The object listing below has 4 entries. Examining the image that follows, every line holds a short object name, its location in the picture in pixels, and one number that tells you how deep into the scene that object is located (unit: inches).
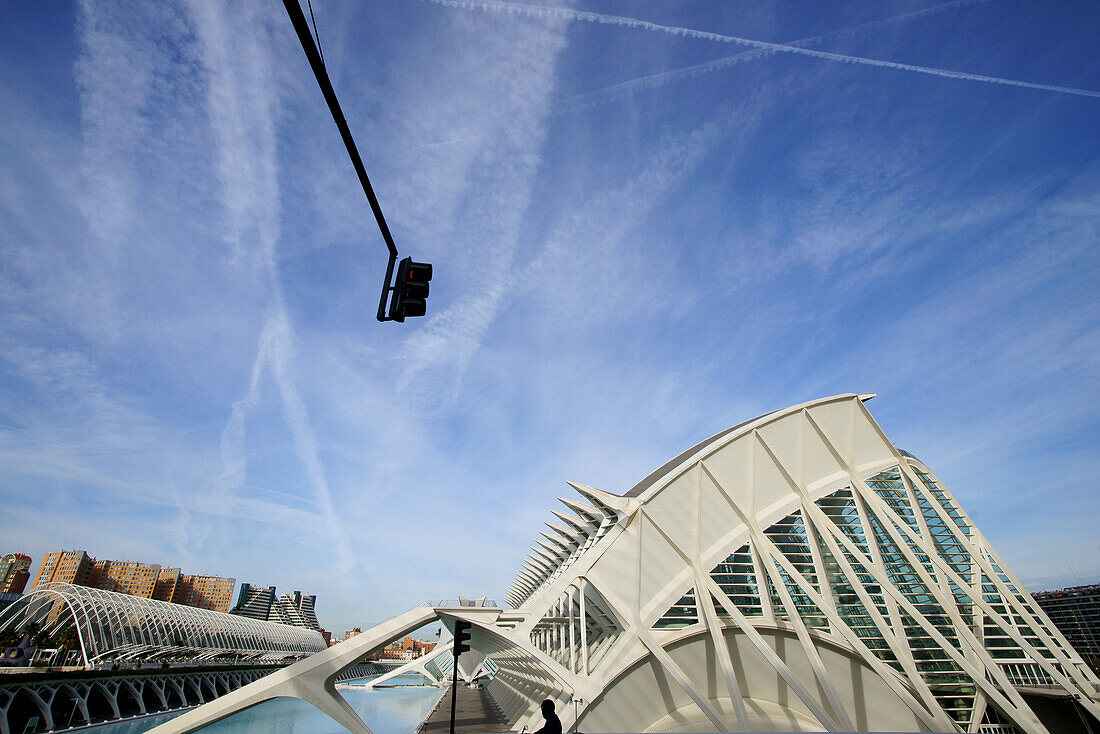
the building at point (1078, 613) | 4183.1
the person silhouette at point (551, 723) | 245.9
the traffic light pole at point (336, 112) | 136.6
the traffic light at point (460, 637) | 603.1
